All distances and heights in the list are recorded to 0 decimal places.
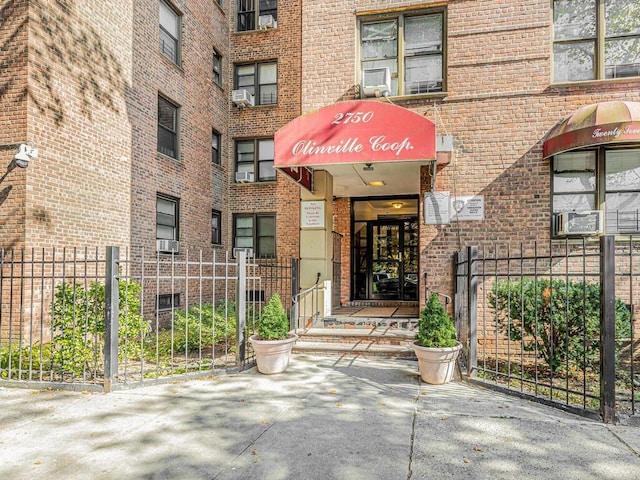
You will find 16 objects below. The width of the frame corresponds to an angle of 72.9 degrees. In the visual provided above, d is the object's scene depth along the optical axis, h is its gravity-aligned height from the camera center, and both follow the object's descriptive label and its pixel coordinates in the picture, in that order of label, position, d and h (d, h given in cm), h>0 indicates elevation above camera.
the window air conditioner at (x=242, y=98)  1461 +501
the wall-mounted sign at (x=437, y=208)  911 +82
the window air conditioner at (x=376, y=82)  939 +359
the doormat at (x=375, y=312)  1004 -163
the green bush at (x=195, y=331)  833 -168
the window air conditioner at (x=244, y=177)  1473 +233
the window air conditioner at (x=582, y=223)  798 +46
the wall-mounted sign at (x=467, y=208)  896 +81
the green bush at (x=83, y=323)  608 -114
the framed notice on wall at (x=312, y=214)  1022 +76
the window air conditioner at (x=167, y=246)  1128 -4
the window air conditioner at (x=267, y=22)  1466 +759
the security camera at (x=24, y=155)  748 +154
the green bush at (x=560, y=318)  646 -109
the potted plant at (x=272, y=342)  657 -147
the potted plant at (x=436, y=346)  596 -138
